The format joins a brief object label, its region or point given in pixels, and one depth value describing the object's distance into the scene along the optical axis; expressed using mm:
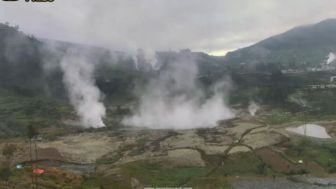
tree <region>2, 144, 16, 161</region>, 116944
